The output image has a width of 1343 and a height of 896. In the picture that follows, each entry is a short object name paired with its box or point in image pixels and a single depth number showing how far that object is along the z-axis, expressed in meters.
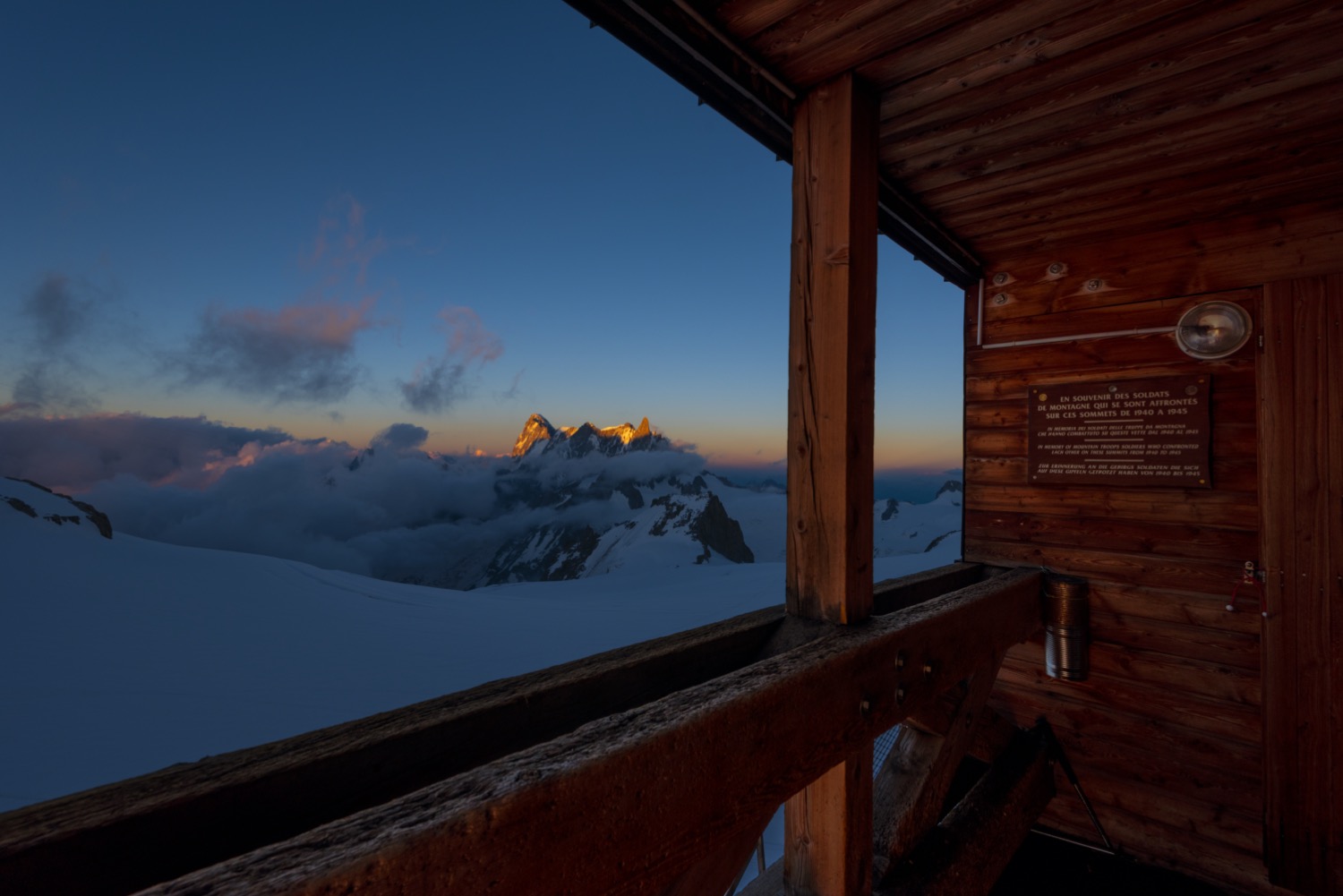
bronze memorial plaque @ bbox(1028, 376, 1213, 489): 3.26
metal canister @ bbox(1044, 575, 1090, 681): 3.41
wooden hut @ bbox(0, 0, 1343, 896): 0.97
